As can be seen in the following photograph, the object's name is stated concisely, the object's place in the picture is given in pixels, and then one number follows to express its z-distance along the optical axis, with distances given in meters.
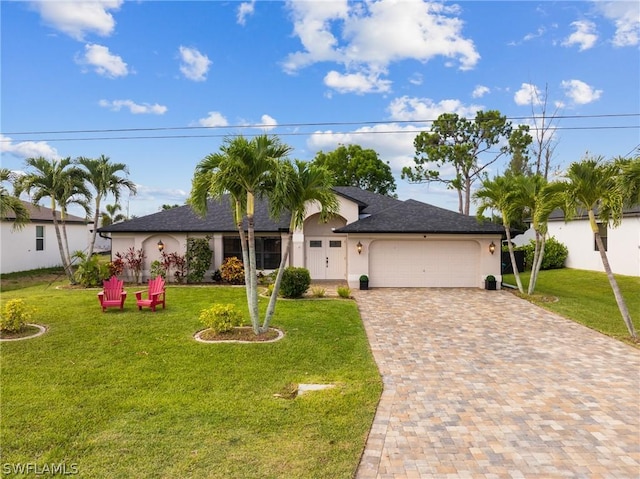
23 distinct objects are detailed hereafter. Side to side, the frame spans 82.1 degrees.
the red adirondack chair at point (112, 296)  11.09
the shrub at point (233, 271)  17.42
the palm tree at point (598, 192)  9.34
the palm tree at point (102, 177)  16.94
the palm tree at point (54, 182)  15.76
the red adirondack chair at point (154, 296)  11.23
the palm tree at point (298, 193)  8.28
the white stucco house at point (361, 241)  16.92
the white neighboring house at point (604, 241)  18.27
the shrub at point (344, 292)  14.12
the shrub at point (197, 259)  17.83
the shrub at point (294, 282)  13.62
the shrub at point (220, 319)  8.78
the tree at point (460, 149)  33.44
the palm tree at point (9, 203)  13.01
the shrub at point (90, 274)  16.42
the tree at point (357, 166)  38.50
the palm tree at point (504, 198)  14.72
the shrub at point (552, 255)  23.14
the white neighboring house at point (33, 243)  20.98
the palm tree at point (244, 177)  8.06
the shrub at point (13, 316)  8.50
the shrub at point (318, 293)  14.20
